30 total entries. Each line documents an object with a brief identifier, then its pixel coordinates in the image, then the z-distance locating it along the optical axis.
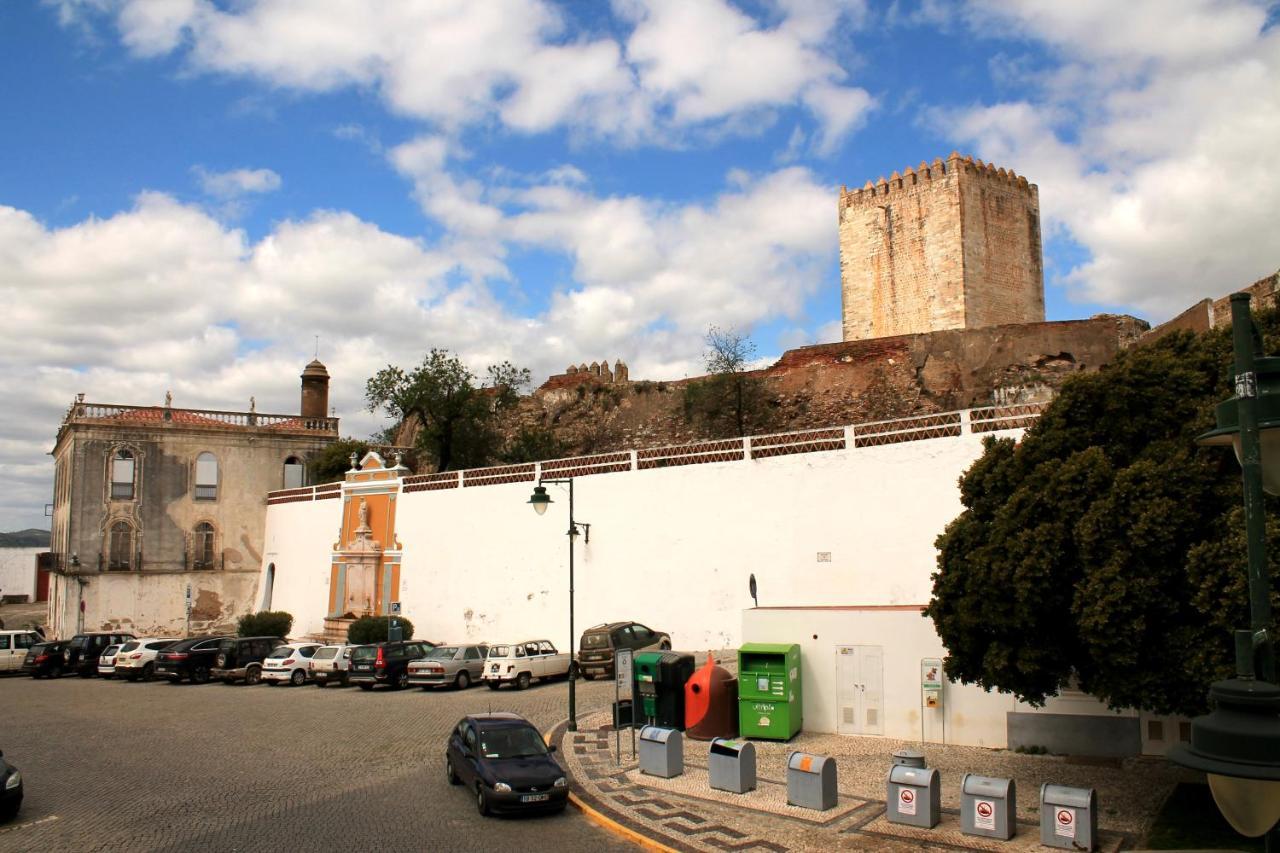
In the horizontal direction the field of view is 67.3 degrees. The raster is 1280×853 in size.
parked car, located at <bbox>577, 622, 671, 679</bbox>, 23.39
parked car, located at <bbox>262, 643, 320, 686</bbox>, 26.06
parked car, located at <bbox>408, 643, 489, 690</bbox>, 23.38
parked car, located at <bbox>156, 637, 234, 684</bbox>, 26.92
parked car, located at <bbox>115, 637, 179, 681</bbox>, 28.23
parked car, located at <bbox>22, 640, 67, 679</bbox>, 30.27
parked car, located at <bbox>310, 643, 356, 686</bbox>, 25.47
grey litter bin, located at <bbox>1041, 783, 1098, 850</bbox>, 9.82
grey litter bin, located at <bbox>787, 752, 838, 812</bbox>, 11.68
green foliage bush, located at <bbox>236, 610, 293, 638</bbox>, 37.53
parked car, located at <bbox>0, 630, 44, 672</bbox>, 30.97
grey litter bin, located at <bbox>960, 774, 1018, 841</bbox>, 10.30
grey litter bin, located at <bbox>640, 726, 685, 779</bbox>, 13.52
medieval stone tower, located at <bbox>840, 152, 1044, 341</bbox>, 37.91
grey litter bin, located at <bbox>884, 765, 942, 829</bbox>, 10.91
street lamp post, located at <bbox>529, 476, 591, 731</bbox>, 16.75
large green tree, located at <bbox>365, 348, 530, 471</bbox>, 40.09
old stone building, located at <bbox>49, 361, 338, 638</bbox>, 39.50
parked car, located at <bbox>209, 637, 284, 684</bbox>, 27.25
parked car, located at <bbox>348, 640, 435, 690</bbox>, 24.00
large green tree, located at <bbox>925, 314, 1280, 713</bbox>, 10.27
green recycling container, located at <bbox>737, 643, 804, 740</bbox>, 15.52
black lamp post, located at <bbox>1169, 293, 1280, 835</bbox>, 4.69
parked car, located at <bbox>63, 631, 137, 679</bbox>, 30.52
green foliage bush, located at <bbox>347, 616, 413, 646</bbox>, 31.75
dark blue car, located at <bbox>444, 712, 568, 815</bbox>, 11.79
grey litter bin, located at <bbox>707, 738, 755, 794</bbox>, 12.53
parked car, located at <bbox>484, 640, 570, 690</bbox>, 23.02
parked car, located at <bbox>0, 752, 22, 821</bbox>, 11.94
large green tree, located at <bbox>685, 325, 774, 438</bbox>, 35.56
